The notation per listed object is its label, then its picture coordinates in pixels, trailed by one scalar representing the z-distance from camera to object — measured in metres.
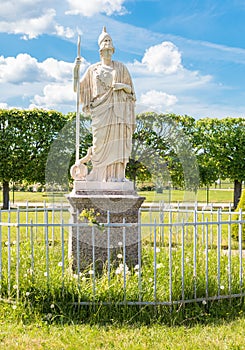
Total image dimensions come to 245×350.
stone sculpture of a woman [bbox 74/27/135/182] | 6.73
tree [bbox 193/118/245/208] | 22.88
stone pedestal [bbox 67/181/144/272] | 6.30
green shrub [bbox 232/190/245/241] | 11.11
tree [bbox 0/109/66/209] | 20.98
